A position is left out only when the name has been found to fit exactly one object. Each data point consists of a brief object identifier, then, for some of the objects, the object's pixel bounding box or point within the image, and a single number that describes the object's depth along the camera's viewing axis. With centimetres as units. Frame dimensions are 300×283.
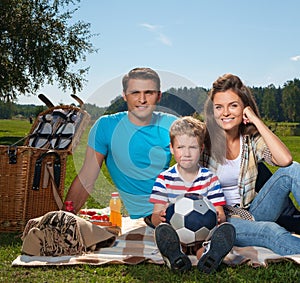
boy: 354
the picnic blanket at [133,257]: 321
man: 401
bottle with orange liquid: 425
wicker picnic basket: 428
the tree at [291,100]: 3934
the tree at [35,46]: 1806
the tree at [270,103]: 3747
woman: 366
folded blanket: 343
